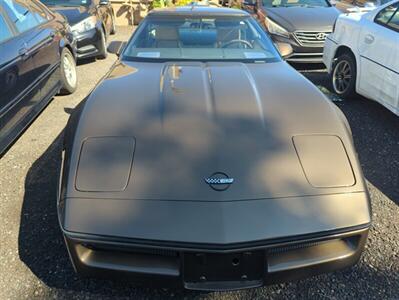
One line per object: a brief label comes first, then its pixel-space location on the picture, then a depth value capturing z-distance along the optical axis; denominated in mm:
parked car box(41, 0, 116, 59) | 6375
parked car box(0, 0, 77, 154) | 3357
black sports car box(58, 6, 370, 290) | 1727
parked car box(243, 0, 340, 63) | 6230
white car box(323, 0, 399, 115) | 4004
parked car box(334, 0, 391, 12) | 9516
